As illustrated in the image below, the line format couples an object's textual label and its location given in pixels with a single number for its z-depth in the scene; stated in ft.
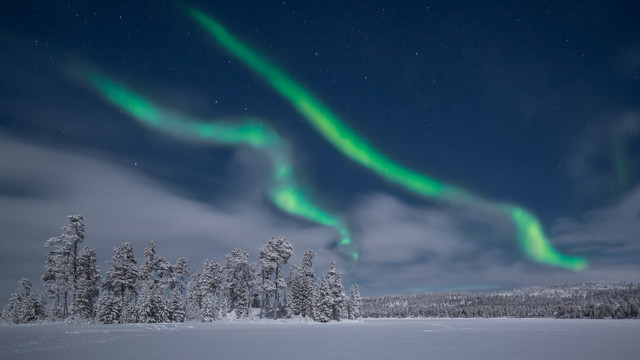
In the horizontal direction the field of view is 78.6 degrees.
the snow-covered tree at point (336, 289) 254.68
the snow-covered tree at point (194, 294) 255.54
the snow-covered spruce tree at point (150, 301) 175.52
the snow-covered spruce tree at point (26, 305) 203.48
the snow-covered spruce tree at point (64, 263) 157.17
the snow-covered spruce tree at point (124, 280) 176.24
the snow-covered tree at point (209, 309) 224.80
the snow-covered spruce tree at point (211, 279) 268.82
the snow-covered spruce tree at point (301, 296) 252.01
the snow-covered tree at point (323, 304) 241.14
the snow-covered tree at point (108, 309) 160.76
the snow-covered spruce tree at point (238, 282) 248.11
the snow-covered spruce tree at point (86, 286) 171.73
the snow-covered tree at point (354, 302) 318.02
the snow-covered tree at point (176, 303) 194.29
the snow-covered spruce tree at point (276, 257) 222.28
